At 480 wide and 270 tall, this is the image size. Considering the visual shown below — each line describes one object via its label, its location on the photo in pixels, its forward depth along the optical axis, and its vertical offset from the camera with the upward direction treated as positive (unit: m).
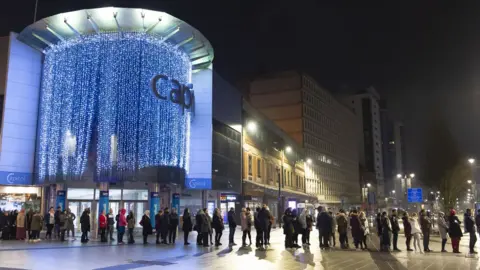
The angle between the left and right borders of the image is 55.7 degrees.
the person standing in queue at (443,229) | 19.03 -1.14
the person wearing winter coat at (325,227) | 20.16 -1.08
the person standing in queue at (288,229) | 19.58 -1.13
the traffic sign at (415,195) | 40.91 +0.65
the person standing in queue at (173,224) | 22.41 -1.05
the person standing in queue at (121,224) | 22.44 -1.05
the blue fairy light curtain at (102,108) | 26.06 +5.50
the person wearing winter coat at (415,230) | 18.56 -1.12
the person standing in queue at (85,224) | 22.41 -1.05
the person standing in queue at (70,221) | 23.19 -0.92
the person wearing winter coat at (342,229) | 20.33 -1.18
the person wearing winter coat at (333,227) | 20.68 -1.17
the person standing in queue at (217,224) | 21.23 -1.00
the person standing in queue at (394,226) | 19.53 -1.01
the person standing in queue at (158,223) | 22.24 -0.99
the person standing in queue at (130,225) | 22.25 -1.11
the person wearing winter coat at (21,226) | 22.80 -1.15
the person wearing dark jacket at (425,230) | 19.11 -1.16
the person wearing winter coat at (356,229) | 19.83 -1.15
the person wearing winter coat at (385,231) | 19.27 -1.22
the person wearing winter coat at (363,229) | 19.86 -1.20
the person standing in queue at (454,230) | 18.40 -1.12
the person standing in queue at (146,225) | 22.19 -1.09
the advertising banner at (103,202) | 25.83 +0.04
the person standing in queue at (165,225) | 22.12 -1.09
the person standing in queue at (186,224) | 21.98 -1.03
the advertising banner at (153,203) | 28.95 -0.02
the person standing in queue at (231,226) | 21.33 -1.11
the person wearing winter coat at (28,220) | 22.92 -0.87
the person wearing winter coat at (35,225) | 22.05 -1.08
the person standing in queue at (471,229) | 18.24 -1.10
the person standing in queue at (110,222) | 23.41 -0.99
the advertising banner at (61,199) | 26.91 +0.22
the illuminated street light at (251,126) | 40.59 +6.99
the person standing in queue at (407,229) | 19.30 -1.13
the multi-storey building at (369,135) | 148.50 +22.87
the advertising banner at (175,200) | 30.60 +0.17
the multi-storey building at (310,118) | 73.50 +14.30
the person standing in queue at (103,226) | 22.70 -1.16
